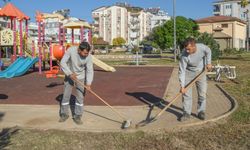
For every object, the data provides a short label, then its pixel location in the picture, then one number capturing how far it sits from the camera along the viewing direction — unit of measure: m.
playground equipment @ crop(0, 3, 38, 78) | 19.38
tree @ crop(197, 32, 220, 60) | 31.38
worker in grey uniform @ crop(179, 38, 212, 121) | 7.41
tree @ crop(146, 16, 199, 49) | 39.34
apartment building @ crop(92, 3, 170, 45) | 115.75
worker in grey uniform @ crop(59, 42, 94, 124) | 7.37
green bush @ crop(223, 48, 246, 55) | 47.42
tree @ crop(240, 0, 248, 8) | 34.68
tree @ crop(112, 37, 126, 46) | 99.81
